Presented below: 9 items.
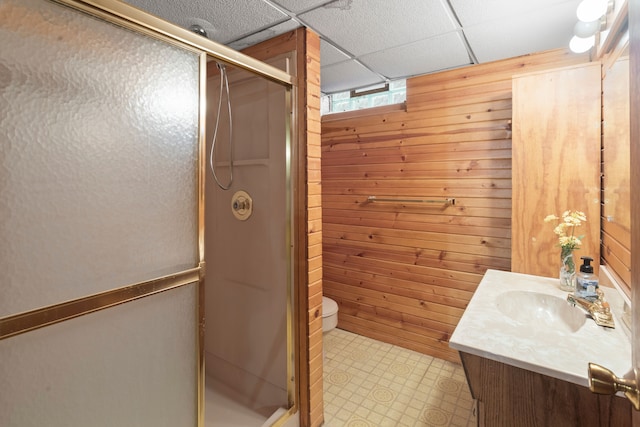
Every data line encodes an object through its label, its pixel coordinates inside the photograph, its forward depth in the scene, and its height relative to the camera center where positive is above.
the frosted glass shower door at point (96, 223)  0.77 -0.03
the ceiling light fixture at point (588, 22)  1.30 +0.88
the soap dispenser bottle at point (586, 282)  1.26 -0.30
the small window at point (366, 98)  2.48 +1.00
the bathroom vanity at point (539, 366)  0.89 -0.47
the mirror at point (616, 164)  1.16 +0.21
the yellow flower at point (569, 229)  1.48 -0.09
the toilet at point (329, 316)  2.30 -0.80
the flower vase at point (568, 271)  1.49 -0.30
